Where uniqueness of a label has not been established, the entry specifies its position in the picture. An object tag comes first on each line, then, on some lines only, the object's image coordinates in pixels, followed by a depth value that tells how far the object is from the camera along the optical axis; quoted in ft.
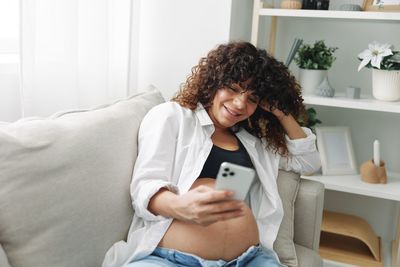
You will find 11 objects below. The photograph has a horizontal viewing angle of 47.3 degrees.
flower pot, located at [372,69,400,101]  6.02
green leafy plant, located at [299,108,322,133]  6.66
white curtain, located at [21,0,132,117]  4.54
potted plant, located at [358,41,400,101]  5.95
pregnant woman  3.92
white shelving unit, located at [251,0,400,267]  5.84
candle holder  6.28
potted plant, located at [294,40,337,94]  6.51
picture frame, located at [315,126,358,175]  6.66
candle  6.25
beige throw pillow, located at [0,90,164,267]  3.22
